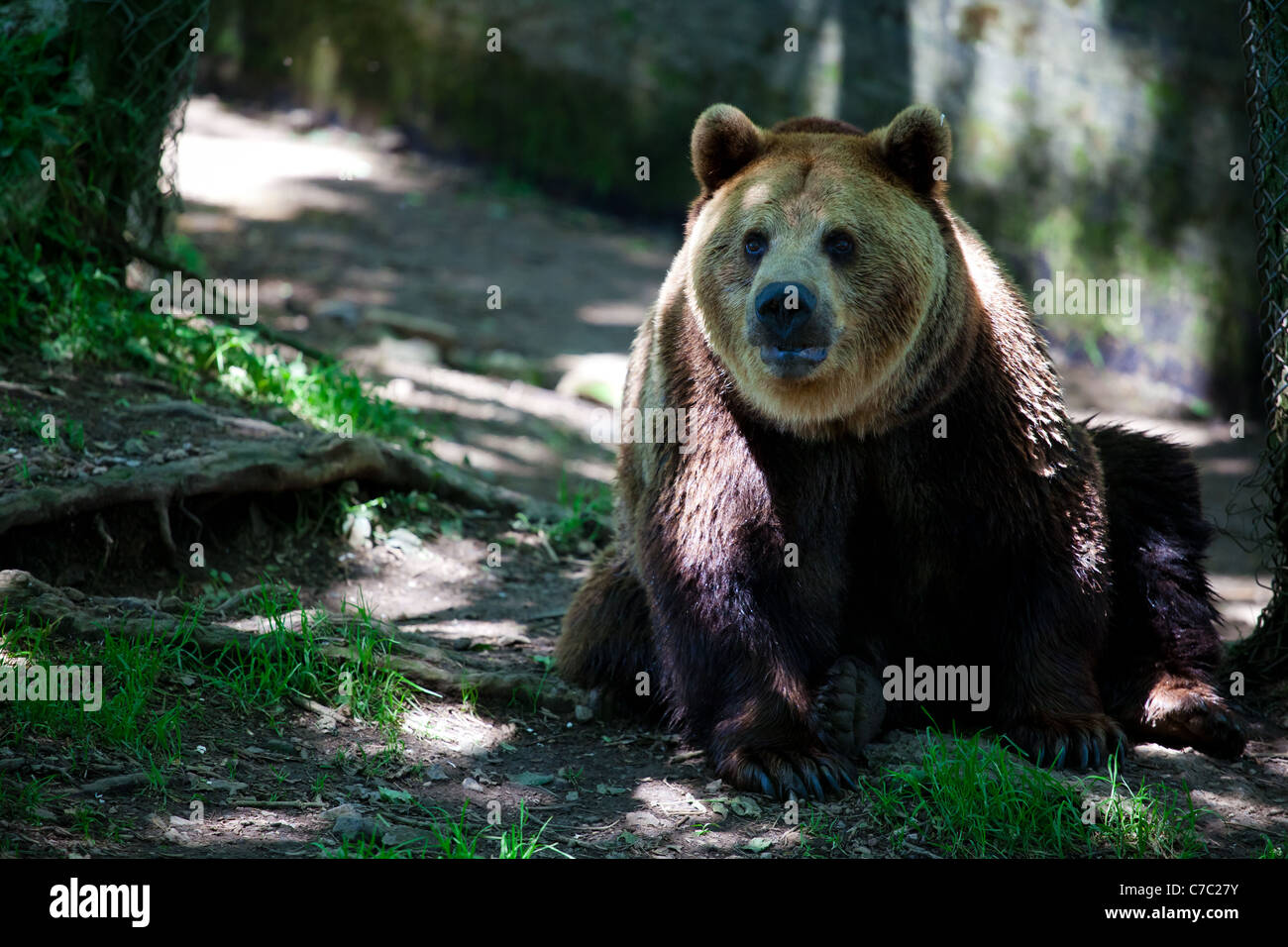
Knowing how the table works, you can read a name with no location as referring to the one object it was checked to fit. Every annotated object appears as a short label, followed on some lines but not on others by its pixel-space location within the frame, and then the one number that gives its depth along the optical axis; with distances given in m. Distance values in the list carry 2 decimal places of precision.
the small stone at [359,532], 6.50
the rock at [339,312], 10.29
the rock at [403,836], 3.93
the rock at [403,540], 6.62
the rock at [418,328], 10.30
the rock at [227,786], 4.15
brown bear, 4.73
